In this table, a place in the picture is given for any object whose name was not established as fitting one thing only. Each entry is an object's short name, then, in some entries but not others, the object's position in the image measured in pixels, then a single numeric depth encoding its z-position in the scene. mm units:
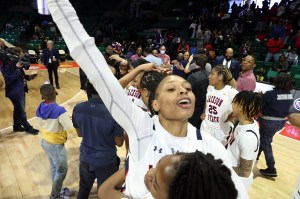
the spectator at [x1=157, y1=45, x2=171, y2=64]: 8308
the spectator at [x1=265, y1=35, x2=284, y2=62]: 10156
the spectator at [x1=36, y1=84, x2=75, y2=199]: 2953
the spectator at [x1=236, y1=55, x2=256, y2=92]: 4637
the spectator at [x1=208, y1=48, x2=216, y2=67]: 8344
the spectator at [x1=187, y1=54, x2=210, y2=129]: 4223
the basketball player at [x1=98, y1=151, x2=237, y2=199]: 862
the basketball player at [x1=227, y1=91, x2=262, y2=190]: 2285
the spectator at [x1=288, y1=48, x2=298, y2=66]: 9570
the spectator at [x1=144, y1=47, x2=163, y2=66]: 4753
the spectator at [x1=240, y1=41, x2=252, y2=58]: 10805
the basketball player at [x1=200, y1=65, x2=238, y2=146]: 3355
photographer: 4750
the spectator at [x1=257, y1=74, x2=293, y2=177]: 3888
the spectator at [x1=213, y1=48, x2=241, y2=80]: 7098
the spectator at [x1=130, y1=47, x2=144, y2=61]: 7973
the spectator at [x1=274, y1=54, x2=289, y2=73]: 8798
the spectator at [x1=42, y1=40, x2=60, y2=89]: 8156
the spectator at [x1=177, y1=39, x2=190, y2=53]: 11172
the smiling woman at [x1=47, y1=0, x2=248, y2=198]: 1104
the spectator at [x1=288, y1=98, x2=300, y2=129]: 2150
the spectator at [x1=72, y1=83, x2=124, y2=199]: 2385
